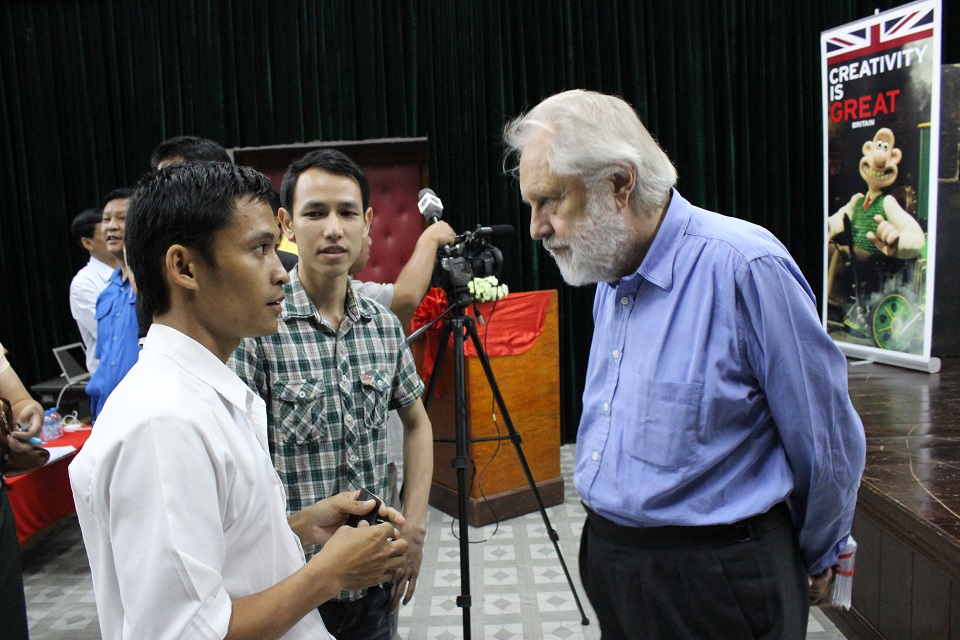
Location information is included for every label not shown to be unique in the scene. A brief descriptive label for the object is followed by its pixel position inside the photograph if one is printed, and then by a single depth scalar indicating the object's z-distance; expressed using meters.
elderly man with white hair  1.19
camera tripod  2.13
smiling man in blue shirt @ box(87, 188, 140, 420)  2.29
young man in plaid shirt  1.38
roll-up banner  3.59
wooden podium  3.46
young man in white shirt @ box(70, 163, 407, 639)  0.75
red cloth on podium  3.52
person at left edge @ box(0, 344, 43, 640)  1.57
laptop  4.69
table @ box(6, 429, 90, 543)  2.95
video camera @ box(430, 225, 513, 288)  2.49
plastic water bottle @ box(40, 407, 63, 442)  3.41
